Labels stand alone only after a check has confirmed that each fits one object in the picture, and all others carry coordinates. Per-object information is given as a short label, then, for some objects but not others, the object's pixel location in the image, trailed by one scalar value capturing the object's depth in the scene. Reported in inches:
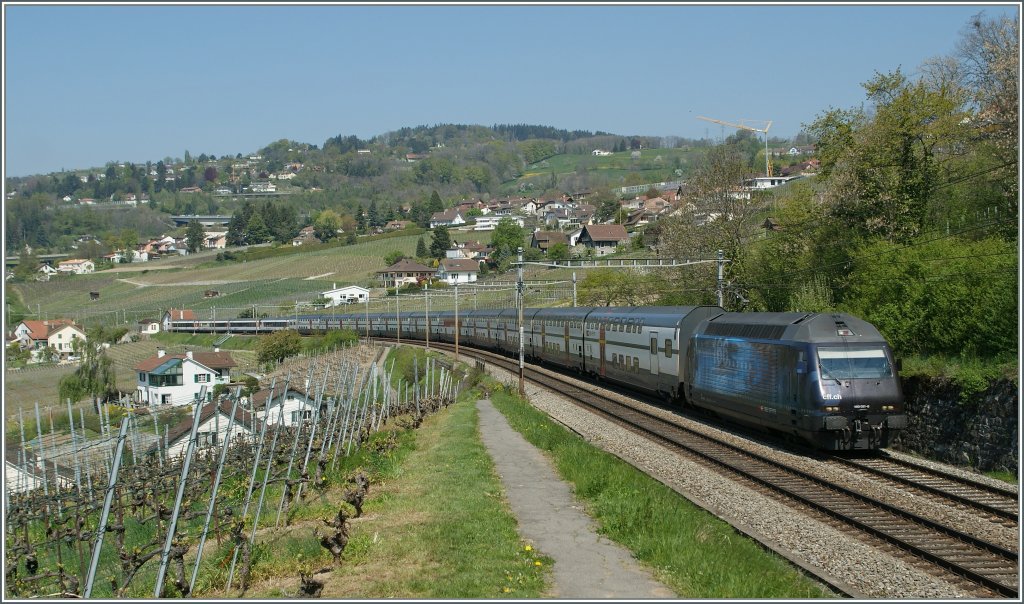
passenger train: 912.9
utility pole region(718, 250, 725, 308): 1546.5
